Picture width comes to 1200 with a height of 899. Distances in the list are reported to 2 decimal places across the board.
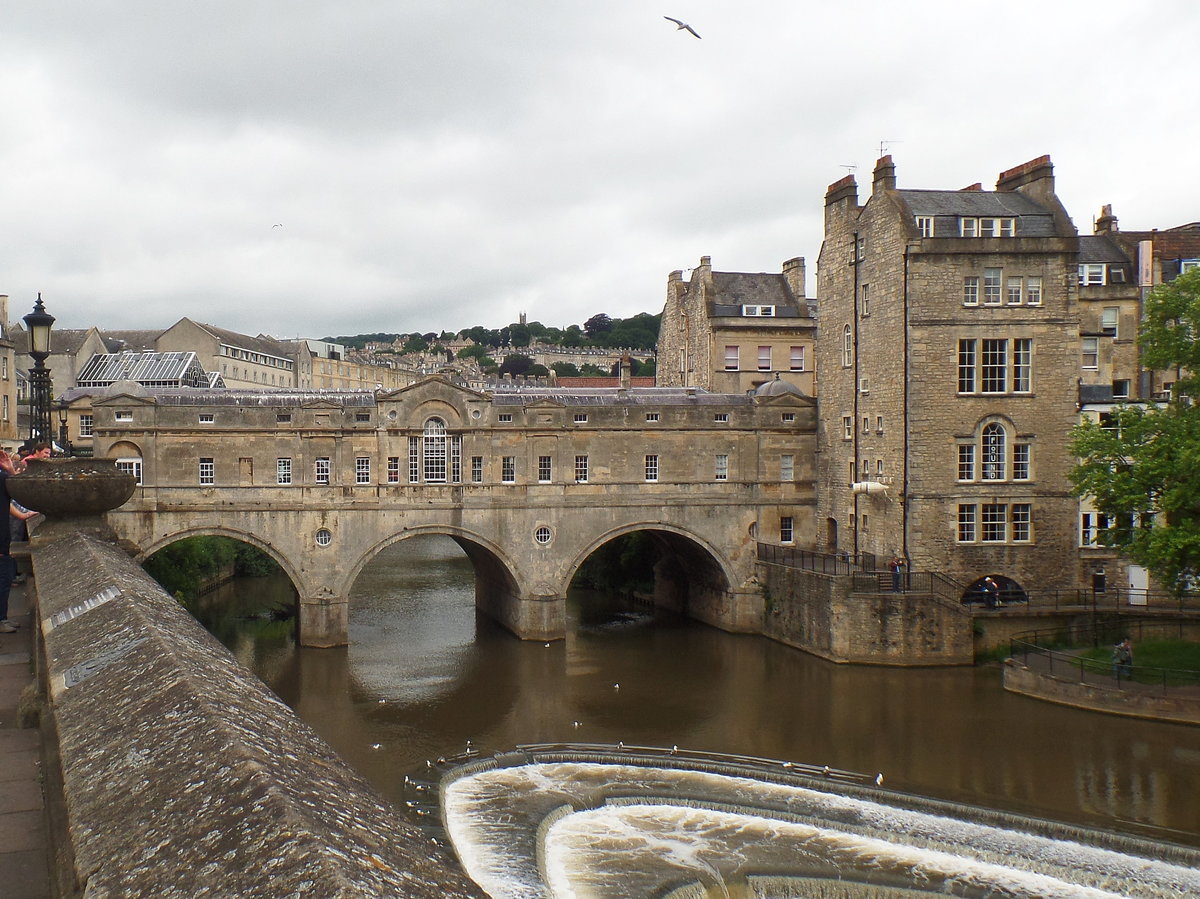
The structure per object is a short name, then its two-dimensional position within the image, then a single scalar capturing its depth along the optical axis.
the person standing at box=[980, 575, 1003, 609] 34.44
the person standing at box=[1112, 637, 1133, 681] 27.72
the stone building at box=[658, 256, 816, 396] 50.75
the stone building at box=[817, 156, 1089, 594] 34.69
